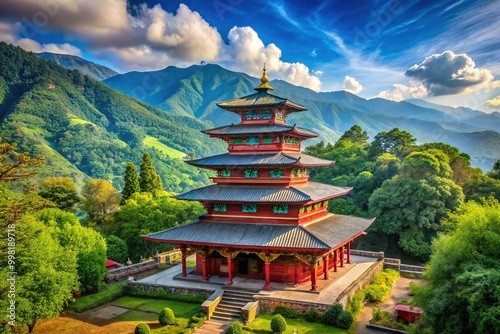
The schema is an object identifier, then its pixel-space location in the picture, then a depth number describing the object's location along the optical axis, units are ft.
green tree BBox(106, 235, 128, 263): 123.34
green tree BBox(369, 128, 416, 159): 183.62
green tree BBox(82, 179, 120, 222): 168.76
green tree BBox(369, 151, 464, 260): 116.98
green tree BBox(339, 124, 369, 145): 235.24
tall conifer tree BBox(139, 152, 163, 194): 165.89
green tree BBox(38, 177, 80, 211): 147.46
